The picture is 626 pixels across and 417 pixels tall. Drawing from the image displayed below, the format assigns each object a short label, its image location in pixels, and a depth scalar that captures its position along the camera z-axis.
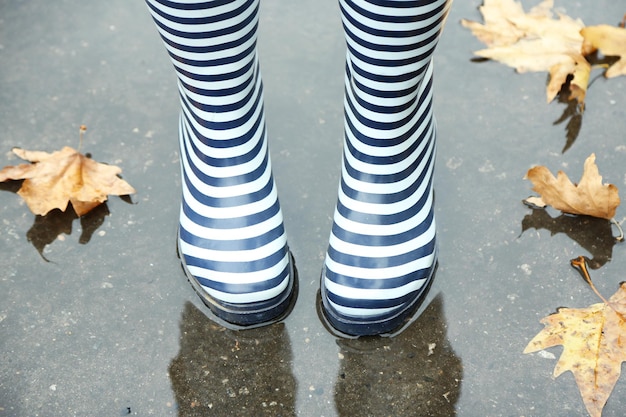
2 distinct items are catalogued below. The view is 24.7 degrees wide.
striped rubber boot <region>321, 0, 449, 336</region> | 1.15
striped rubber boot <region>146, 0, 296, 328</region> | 1.16
